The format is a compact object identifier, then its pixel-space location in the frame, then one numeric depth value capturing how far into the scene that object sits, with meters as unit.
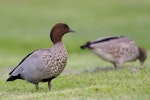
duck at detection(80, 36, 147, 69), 16.88
